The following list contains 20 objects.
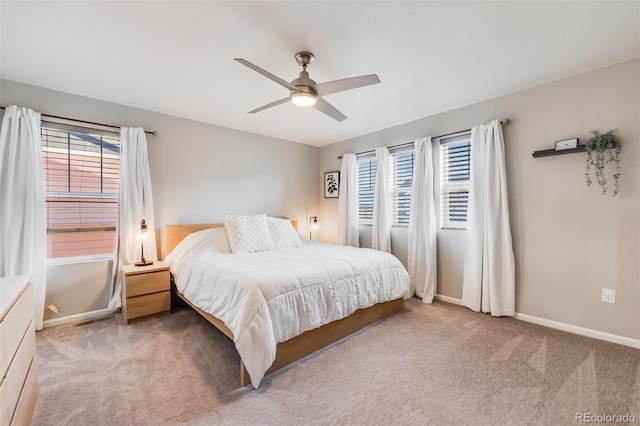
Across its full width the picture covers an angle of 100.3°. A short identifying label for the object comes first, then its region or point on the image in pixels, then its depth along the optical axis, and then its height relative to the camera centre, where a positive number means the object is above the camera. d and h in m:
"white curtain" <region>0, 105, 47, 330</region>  2.43 +0.09
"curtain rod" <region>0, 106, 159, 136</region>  2.67 +0.96
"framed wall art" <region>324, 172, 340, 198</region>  4.73 +0.51
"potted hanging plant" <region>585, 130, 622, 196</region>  2.25 +0.51
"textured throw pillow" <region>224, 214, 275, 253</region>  3.21 -0.27
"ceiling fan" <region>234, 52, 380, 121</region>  1.87 +0.94
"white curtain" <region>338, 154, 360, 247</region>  4.32 +0.16
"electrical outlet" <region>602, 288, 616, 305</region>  2.29 -0.71
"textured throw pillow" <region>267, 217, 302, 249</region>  3.57 -0.30
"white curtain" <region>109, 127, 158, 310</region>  3.00 +0.10
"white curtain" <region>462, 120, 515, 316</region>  2.79 -0.20
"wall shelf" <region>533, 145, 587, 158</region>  2.38 +0.57
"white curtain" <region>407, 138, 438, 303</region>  3.38 -0.19
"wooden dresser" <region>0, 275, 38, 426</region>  1.09 -0.67
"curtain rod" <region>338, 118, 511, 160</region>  2.82 +0.96
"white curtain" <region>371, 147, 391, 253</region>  3.90 +0.13
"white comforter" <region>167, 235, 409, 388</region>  1.77 -0.63
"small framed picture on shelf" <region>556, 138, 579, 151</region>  2.42 +0.64
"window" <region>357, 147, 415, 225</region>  3.82 +0.45
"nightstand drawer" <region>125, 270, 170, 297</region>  2.72 -0.75
